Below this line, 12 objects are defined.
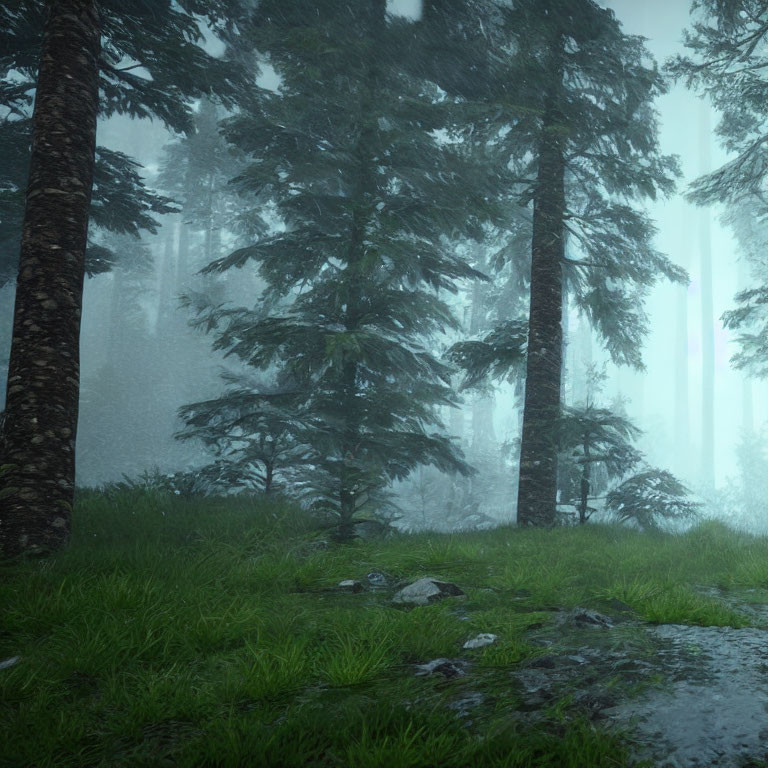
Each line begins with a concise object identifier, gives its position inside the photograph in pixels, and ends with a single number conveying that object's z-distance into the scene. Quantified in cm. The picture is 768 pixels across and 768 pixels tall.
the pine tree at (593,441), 893
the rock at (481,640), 347
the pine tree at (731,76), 1041
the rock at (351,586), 482
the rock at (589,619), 391
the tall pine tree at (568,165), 931
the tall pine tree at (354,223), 885
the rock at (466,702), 255
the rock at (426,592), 449
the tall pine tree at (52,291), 549
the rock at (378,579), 507
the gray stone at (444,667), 303
